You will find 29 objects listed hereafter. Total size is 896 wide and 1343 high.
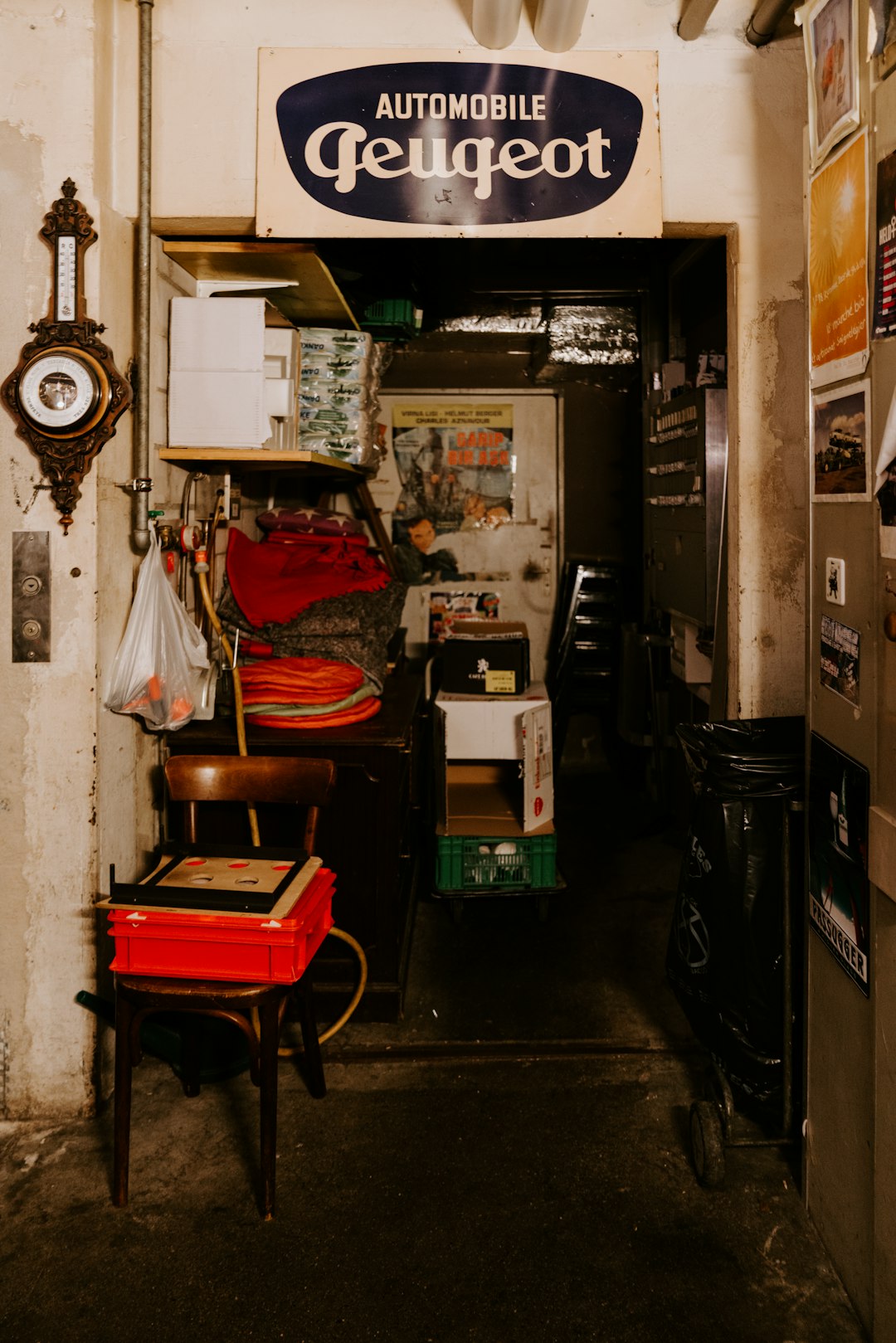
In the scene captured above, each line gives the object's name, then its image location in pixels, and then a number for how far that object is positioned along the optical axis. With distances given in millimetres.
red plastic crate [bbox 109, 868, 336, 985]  2021
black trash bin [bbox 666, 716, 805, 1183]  2062
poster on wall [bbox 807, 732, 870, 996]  1706
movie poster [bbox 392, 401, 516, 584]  5488
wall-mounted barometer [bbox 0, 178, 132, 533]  2312
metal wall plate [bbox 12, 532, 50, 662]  2385
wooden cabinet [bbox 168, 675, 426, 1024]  2871
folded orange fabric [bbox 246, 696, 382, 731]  2971
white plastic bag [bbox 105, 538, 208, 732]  2506
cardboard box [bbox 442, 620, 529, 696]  3611
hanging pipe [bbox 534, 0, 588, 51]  2279
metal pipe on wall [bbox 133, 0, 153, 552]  2400
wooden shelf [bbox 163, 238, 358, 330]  2697
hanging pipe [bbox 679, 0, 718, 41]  2305
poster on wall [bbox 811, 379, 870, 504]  1669
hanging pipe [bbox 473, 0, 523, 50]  2291
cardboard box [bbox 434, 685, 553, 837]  3500
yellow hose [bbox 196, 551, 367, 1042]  2680
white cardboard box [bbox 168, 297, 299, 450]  2715
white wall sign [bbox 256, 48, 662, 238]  2471
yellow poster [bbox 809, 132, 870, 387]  1657
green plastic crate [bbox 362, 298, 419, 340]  3758
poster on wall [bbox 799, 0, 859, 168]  1657
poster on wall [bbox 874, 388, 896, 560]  1524
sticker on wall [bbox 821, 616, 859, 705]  1736
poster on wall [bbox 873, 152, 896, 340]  1531
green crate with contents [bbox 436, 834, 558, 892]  3514
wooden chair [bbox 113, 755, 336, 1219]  2031
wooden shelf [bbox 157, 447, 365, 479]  2689
